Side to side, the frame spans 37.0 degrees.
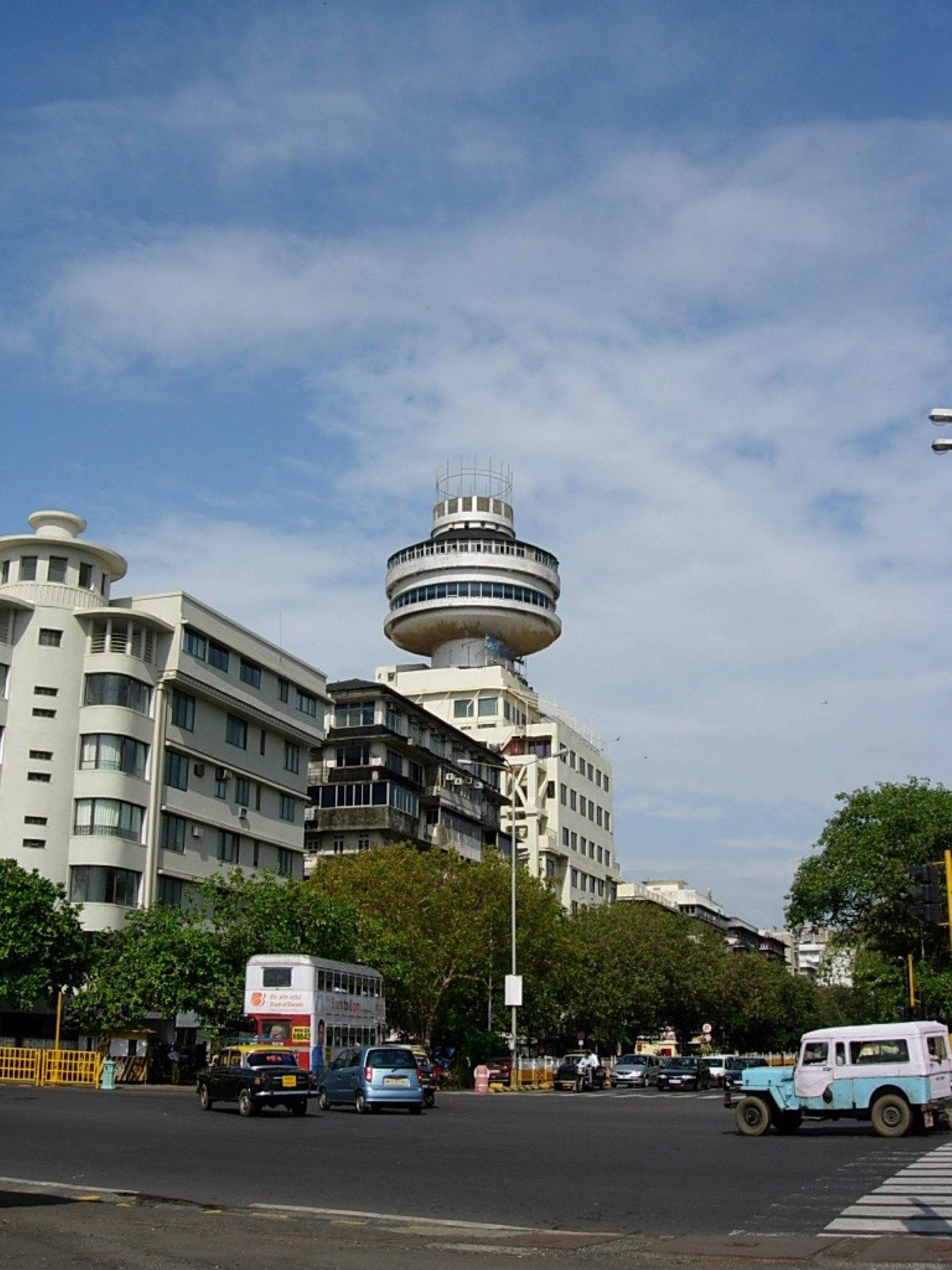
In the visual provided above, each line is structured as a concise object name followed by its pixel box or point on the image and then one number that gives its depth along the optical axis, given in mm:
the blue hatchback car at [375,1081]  33688
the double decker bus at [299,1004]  40562
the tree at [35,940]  48594
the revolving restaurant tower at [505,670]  114125
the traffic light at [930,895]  21016
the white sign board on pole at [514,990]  55938
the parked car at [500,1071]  58375
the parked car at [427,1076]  37688
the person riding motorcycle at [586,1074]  60281
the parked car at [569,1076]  61281
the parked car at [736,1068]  36844
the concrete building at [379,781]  83062
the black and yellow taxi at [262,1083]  31266
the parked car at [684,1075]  63562
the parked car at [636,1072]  65875
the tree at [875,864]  71000
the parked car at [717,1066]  66750
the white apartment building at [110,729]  57312
